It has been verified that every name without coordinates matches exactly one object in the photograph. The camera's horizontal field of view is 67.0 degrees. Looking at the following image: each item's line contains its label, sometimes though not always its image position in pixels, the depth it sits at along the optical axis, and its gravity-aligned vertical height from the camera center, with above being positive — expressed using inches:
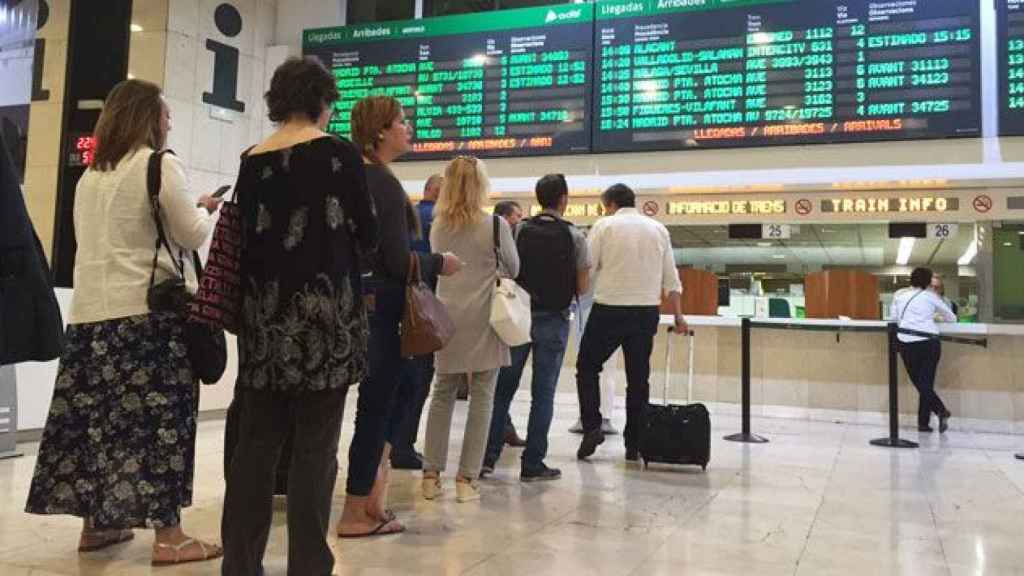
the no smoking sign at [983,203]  236.7 +42.5
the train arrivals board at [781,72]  221.1 +79.8
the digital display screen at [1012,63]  218.1 +79.0
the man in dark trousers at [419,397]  149.1 -16.1
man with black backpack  148.2 +1.9
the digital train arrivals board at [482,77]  259.9 +86.8
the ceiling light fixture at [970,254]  246.6 +28.8
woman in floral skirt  90.7 -7.6
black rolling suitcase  158.4 -22.0
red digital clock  272.5 +57.2
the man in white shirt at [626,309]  166.1 +4.4
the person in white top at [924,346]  230.2 -2.0
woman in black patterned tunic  71.6 -1.4
